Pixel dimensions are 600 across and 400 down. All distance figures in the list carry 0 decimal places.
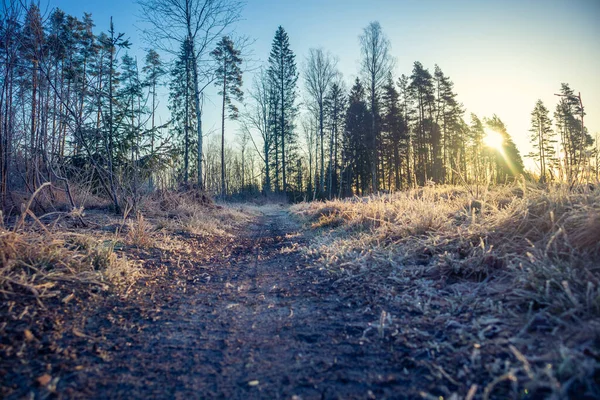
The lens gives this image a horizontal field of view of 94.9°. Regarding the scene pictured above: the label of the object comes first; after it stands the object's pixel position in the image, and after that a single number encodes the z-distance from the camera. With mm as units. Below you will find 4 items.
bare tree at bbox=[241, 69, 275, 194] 27234
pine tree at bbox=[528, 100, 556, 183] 35469
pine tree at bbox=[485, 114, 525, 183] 31625
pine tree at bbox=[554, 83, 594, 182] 29586
